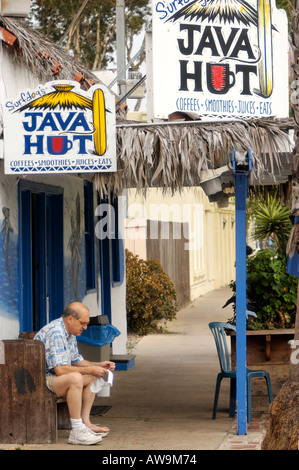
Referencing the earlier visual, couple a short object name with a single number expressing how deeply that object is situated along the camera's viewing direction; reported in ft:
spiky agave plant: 44.19
